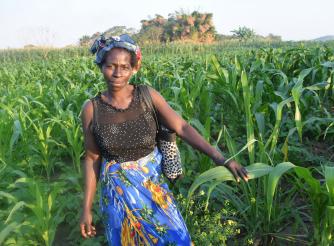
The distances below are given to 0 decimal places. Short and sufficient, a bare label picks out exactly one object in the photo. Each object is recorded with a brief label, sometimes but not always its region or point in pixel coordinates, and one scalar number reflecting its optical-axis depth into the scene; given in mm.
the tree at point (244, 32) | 45125
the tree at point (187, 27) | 36844
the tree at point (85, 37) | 44862
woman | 1457
